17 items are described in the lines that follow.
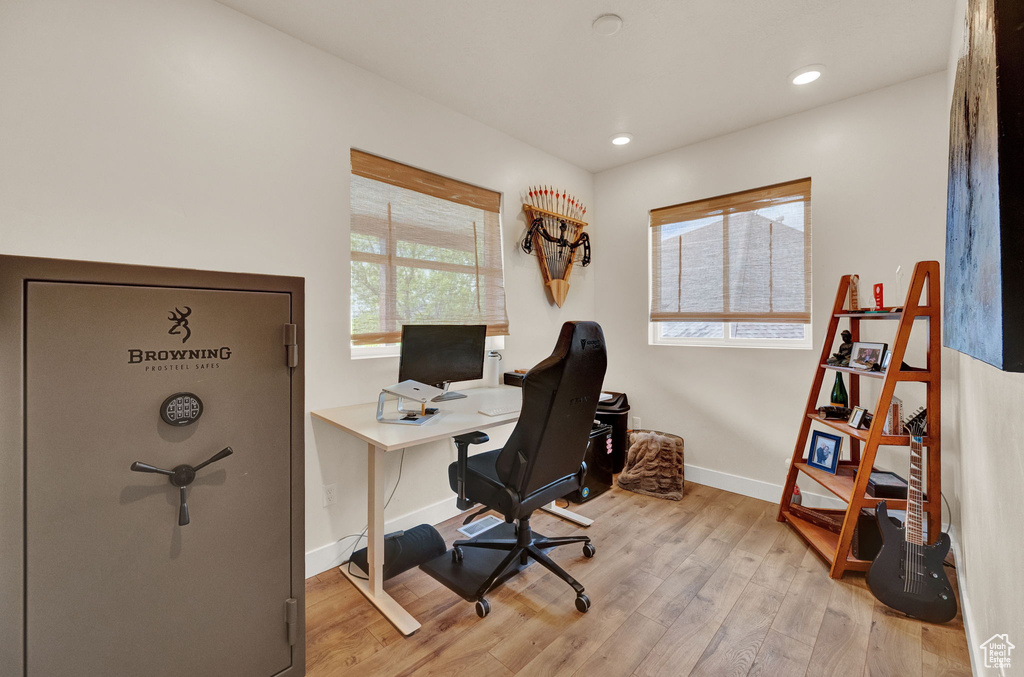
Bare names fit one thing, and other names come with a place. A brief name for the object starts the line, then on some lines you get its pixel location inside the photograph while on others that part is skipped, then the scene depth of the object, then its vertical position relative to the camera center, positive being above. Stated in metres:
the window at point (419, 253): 2.41 +0.53
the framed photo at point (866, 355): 2.19 -0.08
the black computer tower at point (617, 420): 3.34 -0.65
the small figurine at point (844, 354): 2.39 -0.08
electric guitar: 1.77 -0.99
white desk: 1.75 -0.41
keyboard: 2.12 -0.37
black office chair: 1.71 -0.48
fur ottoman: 3.07 -0.95
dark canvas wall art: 0.61 +0.25
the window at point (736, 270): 2.89 +0.51
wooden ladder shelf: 2.01 -0.39
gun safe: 0.95 -0.35
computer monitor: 2.28 -0.10
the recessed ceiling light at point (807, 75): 2.36 +1.50
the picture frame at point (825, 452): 2.47 -0.68
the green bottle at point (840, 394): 2.54 -0.33
